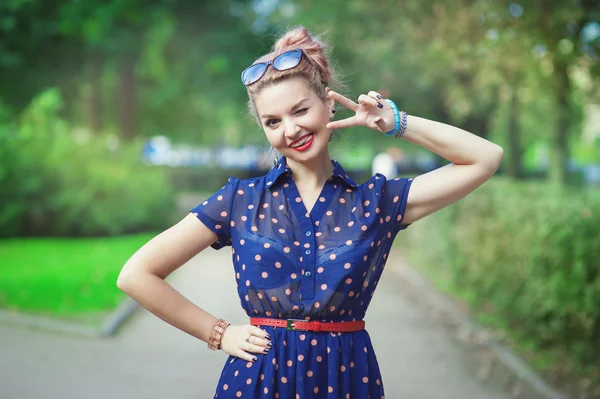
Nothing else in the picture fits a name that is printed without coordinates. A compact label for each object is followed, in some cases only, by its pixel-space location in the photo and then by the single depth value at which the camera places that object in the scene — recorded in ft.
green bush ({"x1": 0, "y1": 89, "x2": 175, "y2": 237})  63.72
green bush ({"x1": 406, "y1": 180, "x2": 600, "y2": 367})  25.17
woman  9.71
